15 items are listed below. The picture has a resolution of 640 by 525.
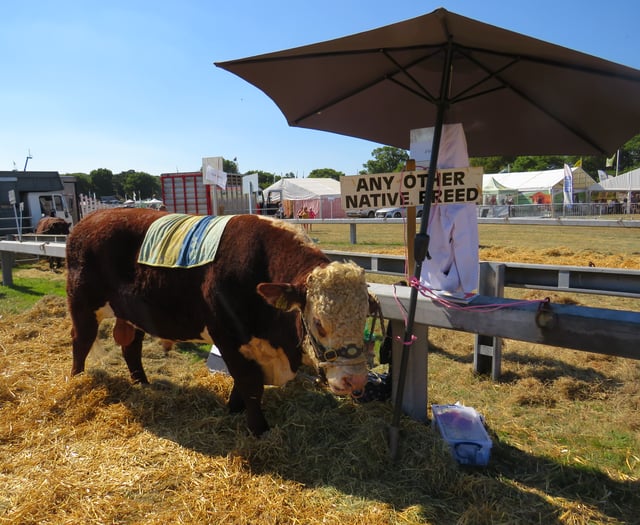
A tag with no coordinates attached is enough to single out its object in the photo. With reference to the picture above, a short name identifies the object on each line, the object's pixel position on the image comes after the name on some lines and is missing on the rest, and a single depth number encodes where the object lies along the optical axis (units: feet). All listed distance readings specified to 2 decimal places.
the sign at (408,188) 9.31
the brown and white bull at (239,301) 8.86
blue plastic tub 9.48
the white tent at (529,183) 121.19
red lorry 74.45
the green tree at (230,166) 367.04
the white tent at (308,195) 115.03
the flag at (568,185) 97.36
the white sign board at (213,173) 33.09
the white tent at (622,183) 124.67
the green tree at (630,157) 262.26
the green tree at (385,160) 273.95
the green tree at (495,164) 245.24
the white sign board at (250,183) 45.75
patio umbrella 8.49
